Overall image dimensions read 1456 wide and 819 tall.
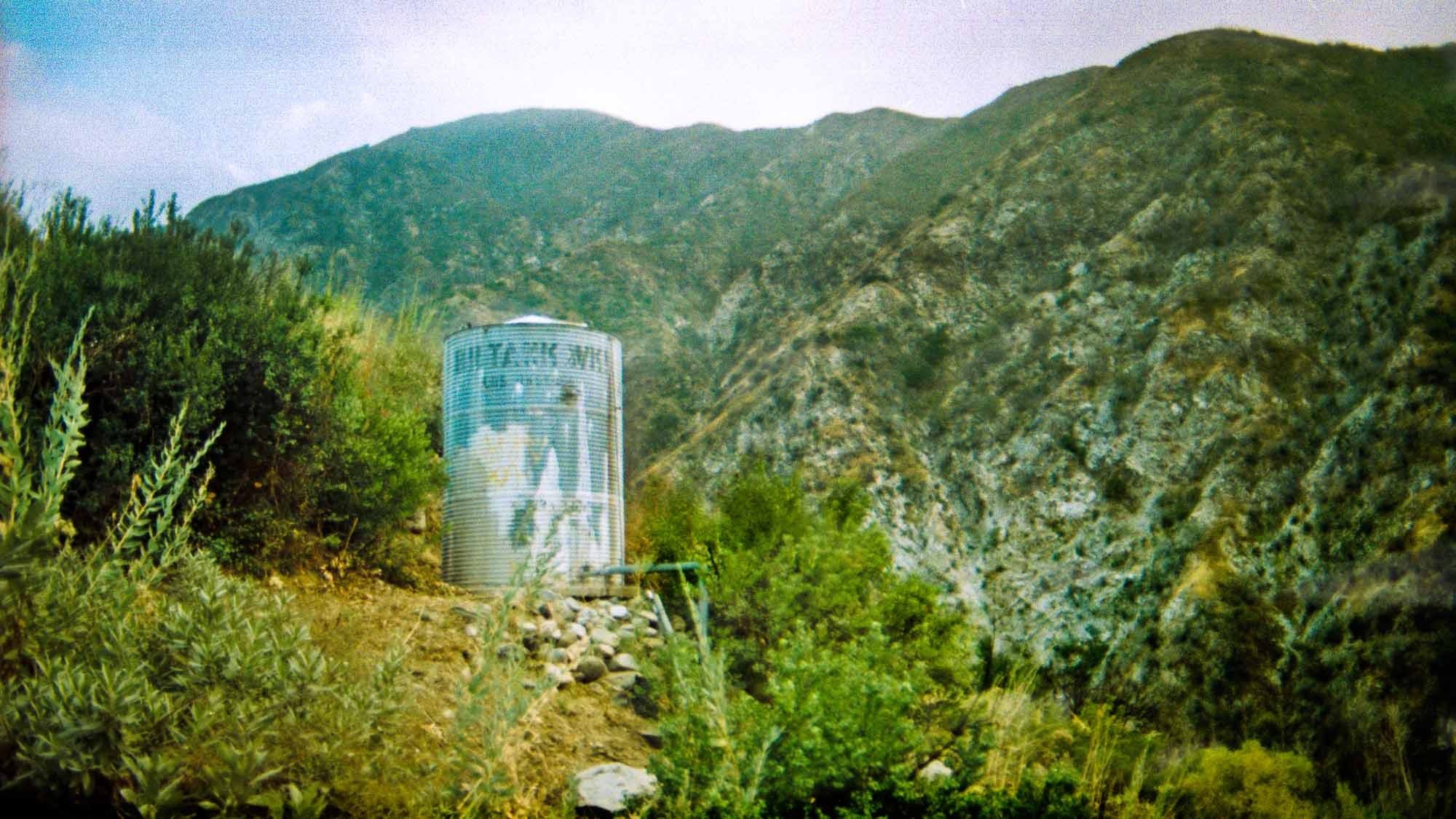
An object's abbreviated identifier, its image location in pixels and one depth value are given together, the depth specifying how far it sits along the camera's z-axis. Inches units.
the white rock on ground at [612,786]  278.5
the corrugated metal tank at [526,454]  521.3
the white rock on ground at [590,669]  419.8
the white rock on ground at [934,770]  361.7
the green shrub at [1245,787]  401.1
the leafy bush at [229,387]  383.2
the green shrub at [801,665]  256.7
